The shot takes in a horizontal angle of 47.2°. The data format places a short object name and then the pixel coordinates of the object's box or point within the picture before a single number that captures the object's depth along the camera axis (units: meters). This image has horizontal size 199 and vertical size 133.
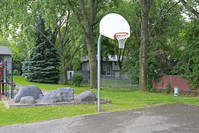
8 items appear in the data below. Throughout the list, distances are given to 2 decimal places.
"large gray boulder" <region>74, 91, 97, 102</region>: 11.50
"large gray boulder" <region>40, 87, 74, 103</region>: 11.32
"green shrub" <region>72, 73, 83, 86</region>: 27.93
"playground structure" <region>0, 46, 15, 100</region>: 18.98
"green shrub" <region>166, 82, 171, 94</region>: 21.72
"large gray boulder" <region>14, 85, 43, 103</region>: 11.69
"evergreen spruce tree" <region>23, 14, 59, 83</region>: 31.61
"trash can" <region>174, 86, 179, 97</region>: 18.56
